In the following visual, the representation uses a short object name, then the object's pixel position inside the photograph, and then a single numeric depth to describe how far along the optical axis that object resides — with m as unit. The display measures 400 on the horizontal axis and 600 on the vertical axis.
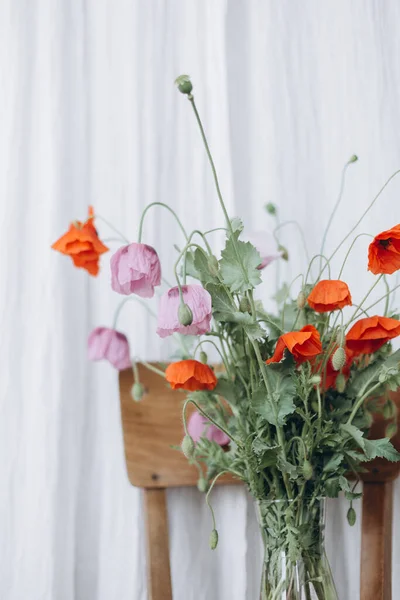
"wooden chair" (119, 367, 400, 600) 0.97
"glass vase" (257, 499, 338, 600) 0.77
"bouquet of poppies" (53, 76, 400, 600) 0.73
